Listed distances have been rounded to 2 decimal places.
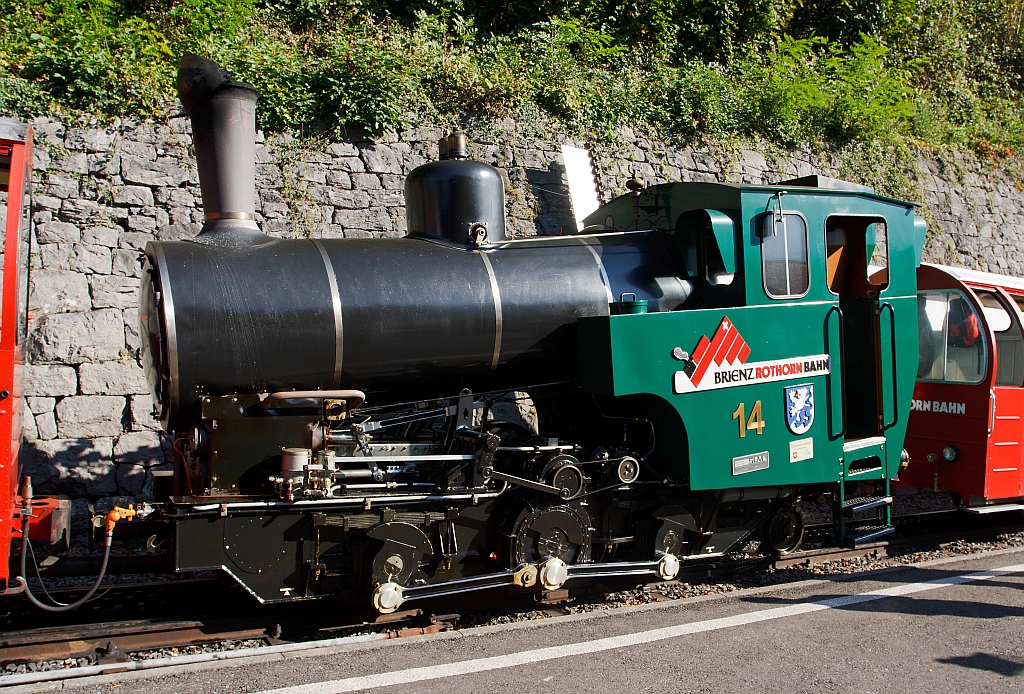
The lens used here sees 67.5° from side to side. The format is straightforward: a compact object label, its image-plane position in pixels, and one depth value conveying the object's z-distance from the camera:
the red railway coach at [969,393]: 6.47
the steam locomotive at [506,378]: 4.03
